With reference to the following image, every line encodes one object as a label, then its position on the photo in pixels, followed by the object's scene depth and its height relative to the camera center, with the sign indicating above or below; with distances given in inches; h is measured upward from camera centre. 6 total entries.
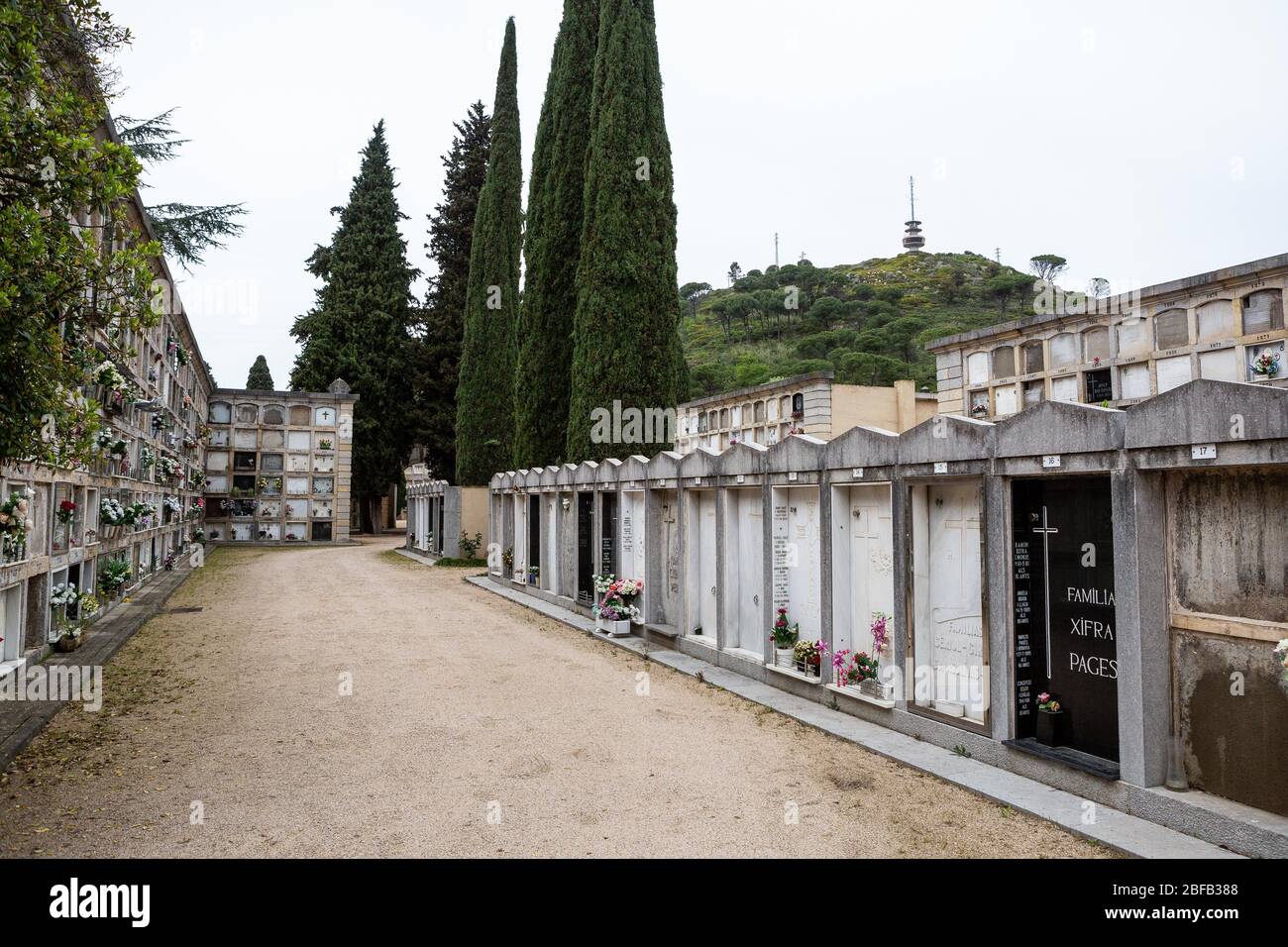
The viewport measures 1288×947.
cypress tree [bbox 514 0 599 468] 794.2 +257.1
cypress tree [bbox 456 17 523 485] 1131.3 +282.3
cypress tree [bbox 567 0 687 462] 657.6 +207.0
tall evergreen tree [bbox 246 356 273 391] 2171.5 +343.1
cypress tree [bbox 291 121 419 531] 1517.0 +342.1
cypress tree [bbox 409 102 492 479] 1481.3 +352.4
